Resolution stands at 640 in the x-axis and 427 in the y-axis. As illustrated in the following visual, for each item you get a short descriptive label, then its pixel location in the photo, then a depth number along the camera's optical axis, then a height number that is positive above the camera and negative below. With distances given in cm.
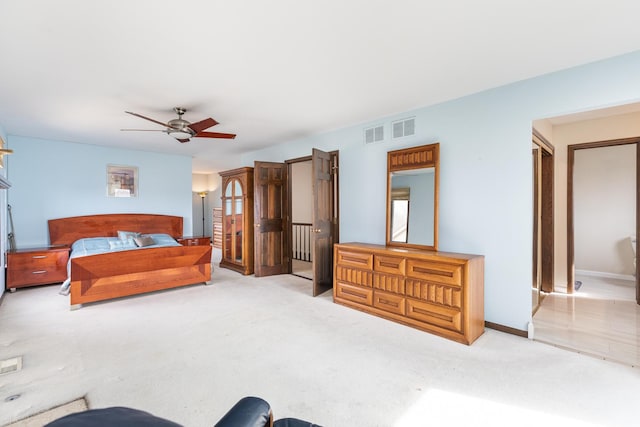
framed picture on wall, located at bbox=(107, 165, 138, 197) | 608 +64
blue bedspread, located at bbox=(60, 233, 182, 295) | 500 -60
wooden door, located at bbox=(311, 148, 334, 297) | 442 -18
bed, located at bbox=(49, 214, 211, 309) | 389 -79
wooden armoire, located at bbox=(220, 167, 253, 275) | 598 -19
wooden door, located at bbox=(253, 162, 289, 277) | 563 -16
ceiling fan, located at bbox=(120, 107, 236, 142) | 368 +104
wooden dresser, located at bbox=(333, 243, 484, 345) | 291 -86
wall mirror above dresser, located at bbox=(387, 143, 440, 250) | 362 +16
